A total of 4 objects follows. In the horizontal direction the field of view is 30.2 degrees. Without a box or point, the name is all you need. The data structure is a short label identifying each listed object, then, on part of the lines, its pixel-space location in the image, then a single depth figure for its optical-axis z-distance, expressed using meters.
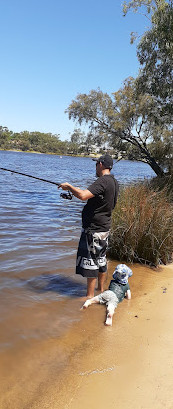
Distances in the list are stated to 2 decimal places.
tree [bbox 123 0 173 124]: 12.38
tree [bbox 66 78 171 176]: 19.33
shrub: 5.93
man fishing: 4.34
